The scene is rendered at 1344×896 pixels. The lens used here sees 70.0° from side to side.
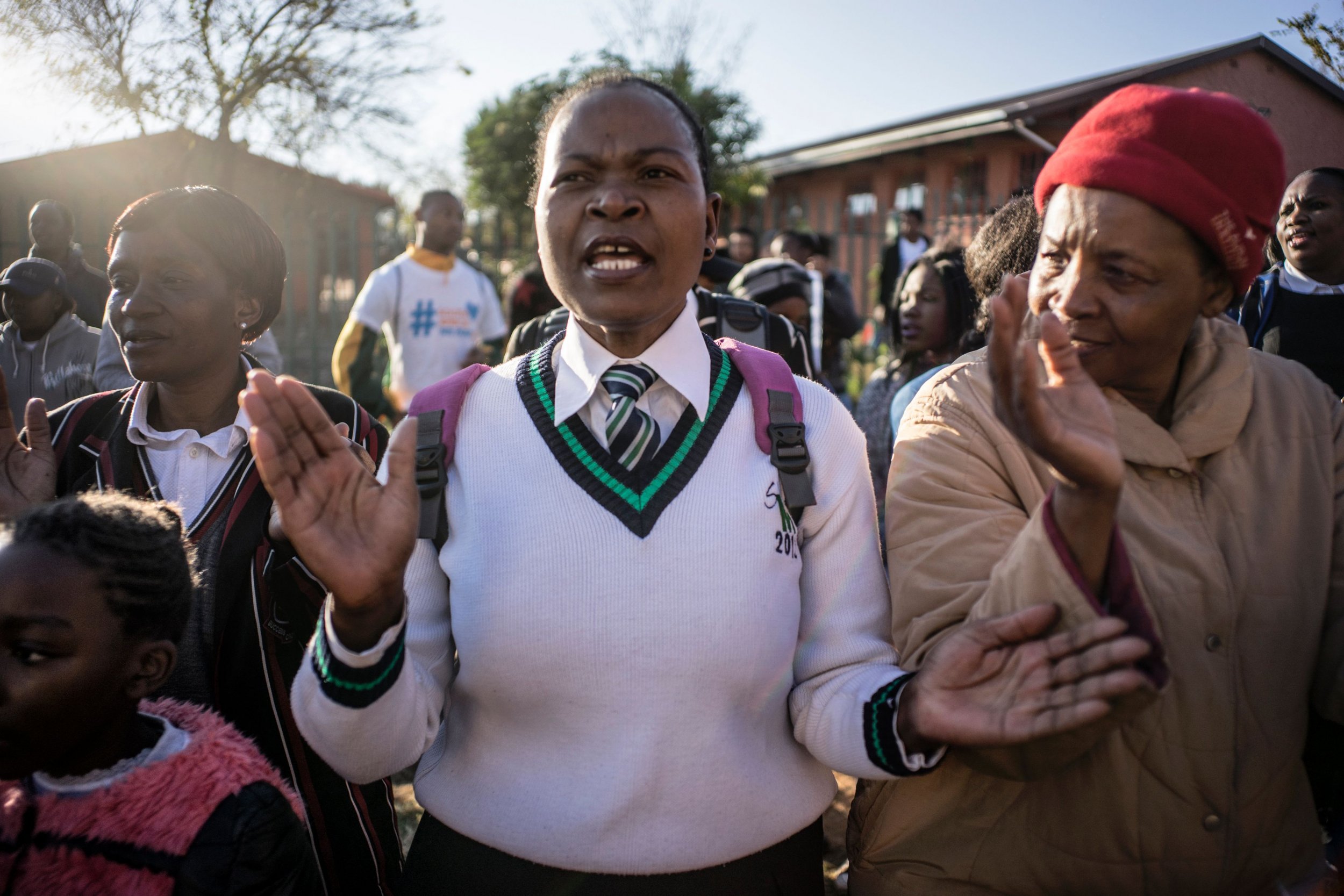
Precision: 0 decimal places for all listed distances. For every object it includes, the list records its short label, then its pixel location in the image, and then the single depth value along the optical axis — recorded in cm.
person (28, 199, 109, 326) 527
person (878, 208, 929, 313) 1030
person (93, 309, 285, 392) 330
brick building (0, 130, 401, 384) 845
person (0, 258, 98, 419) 394
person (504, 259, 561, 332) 539
